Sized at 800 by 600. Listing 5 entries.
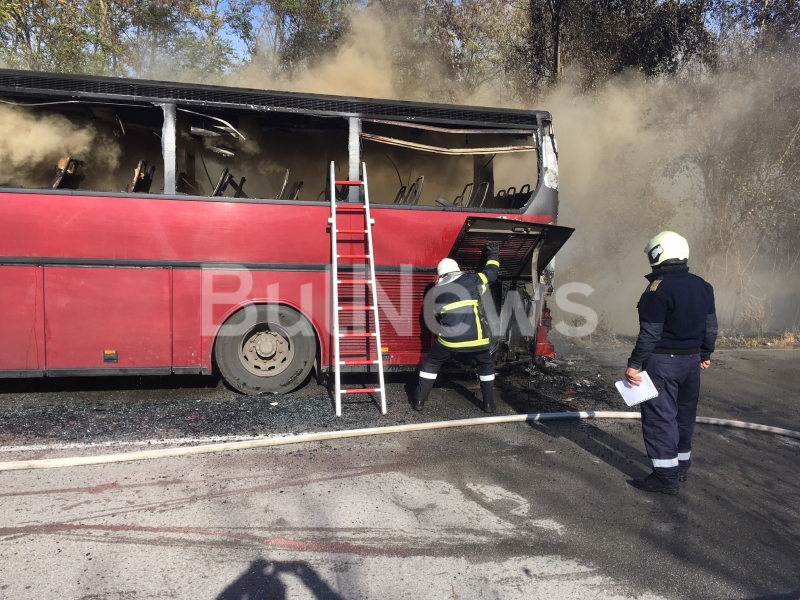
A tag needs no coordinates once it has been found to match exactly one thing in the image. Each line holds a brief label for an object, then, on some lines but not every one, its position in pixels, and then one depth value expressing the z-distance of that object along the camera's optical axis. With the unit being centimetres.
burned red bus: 578
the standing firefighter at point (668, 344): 409
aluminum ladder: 588
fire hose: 423
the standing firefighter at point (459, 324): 589
